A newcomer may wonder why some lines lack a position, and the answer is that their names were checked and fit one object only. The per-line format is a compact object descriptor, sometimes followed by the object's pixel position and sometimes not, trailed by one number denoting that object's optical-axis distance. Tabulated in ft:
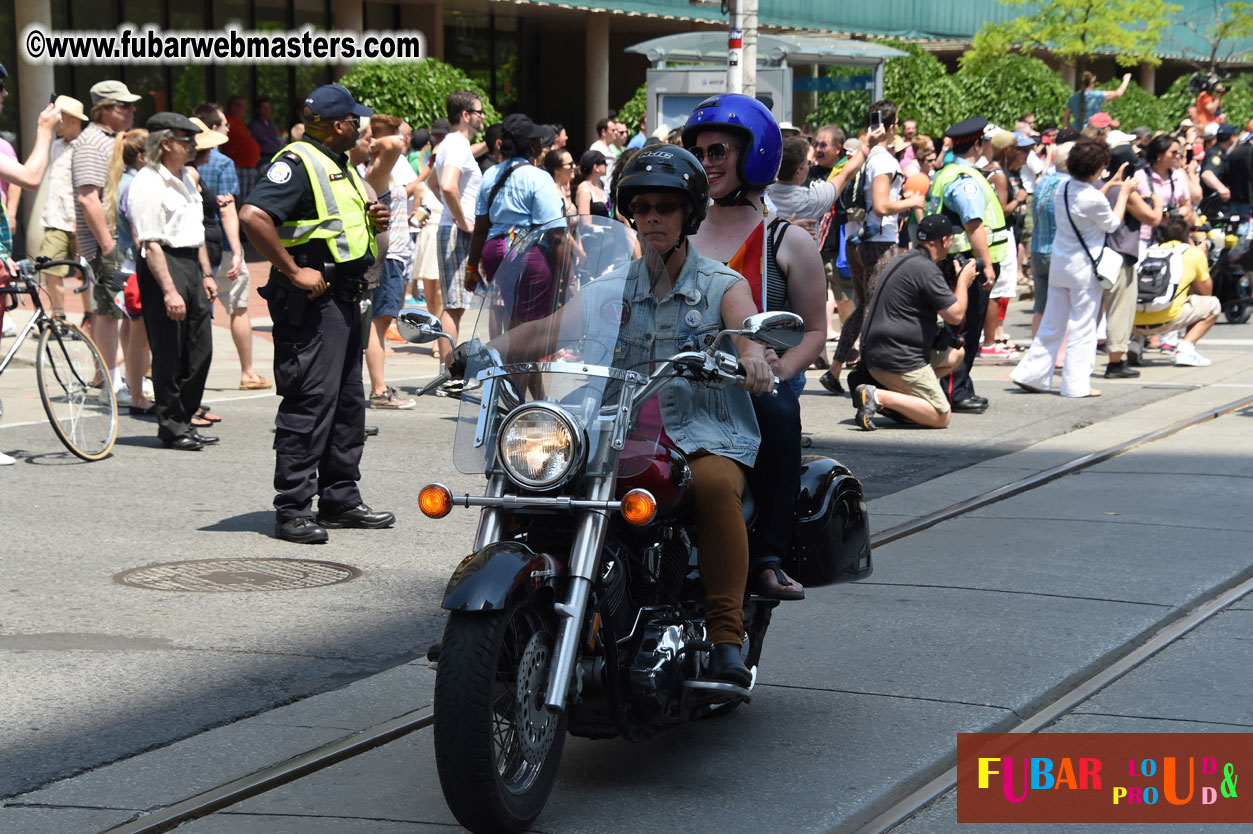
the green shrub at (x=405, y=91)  69.41
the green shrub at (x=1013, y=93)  97.60
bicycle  31.12
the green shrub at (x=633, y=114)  74.84
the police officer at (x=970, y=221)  39.06
